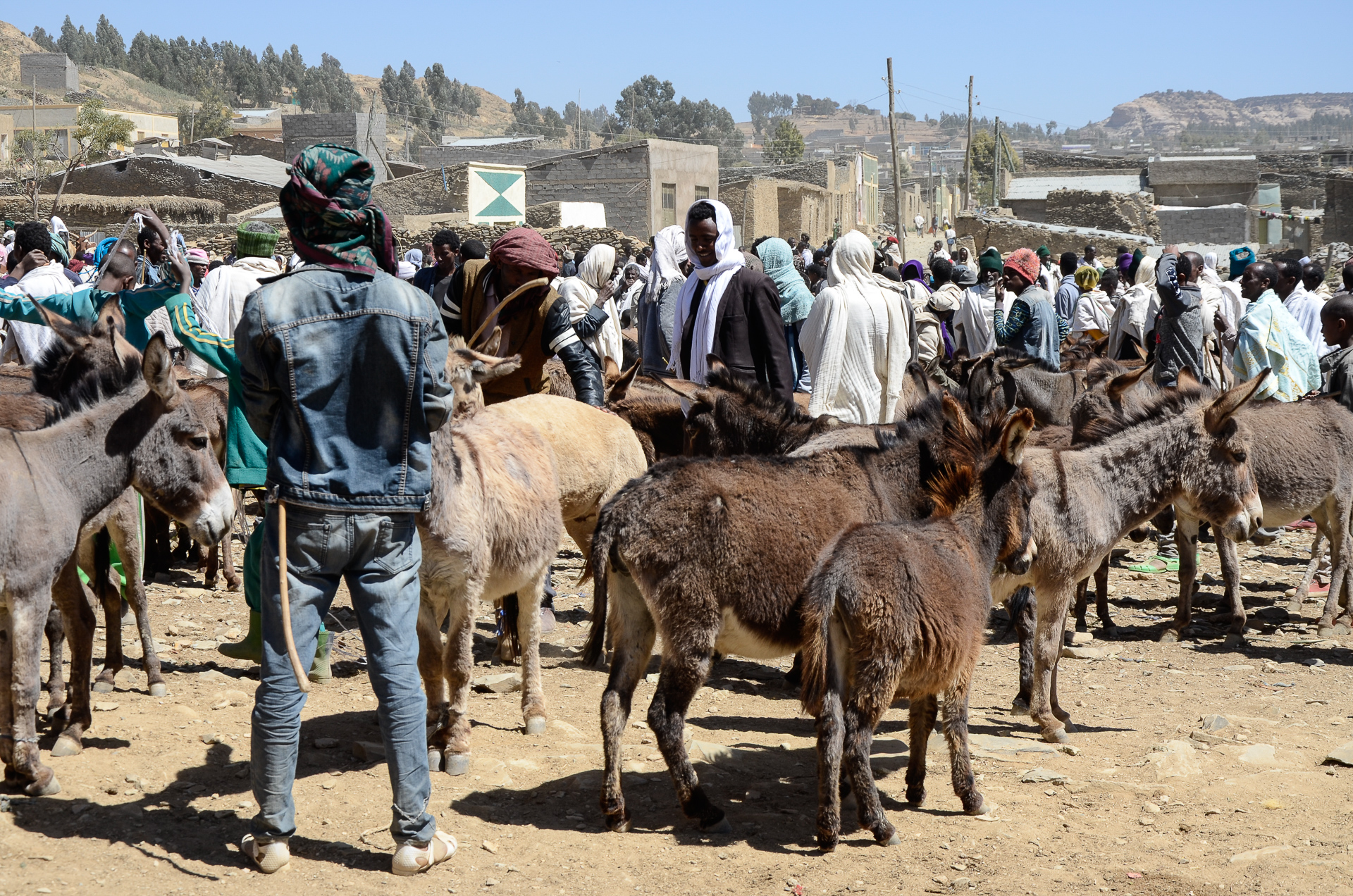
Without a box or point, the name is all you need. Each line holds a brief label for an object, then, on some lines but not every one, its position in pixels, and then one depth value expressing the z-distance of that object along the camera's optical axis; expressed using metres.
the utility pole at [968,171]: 49.50
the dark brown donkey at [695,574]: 4.19
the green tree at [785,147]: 91.38
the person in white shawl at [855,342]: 6.62
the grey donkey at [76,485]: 4.09
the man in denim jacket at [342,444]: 3.56
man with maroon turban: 6.31
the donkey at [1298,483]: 7.70
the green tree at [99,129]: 40.44
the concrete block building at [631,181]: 35.97
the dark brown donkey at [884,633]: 3.96
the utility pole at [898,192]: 33.91
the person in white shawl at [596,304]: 9.95
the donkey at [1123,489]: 5.53
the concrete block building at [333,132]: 40.56
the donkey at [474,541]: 4.64
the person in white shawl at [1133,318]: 11.64
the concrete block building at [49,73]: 82.19
